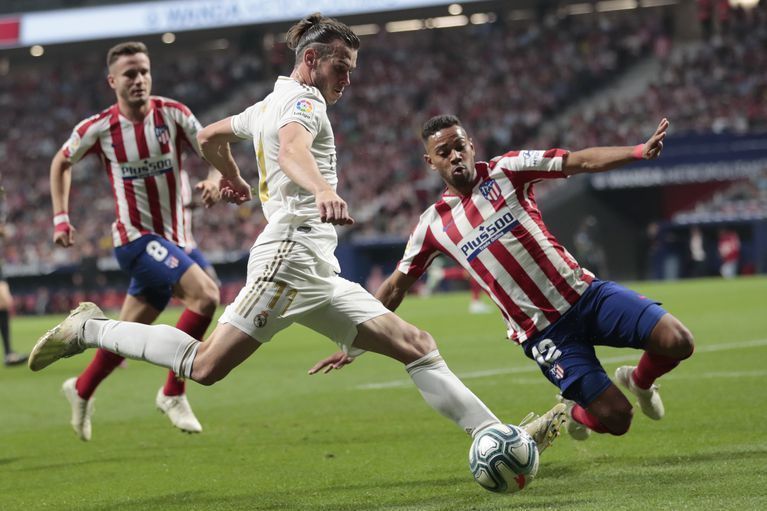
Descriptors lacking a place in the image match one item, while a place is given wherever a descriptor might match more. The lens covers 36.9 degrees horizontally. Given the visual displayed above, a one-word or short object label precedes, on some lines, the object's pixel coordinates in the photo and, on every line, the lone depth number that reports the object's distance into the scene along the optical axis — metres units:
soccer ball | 5.18
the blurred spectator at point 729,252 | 31.66
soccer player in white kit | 5.35
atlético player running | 8.20
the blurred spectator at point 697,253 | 32.22
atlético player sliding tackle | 6.05
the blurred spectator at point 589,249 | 29.55
